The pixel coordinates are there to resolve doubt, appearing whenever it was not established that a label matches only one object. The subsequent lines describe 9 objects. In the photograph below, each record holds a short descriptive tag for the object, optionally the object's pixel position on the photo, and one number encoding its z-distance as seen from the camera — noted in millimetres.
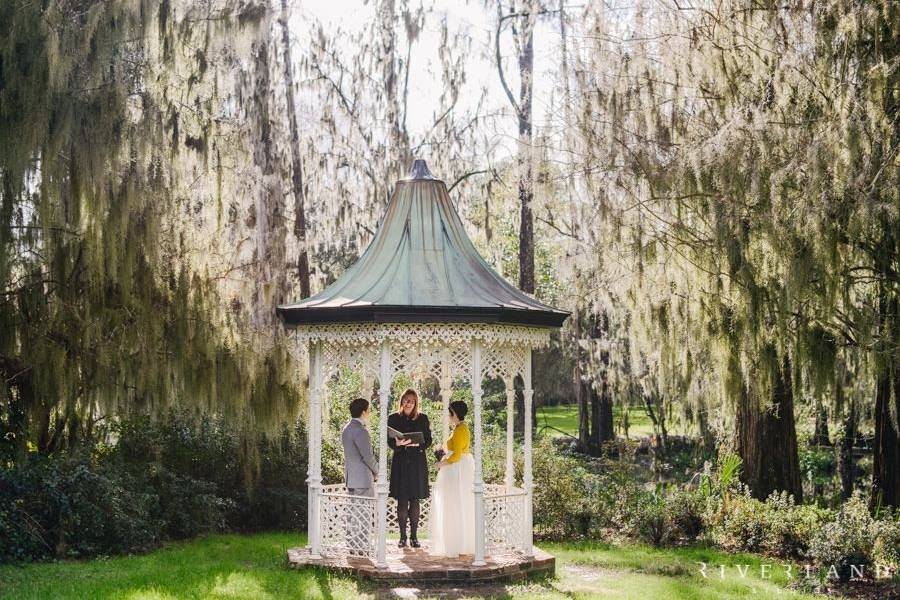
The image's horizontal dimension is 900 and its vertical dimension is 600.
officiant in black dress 9500
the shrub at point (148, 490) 9820
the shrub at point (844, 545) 9109
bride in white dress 9555
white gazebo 8891
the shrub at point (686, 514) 11557
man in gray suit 9484
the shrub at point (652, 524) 11469
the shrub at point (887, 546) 9164
